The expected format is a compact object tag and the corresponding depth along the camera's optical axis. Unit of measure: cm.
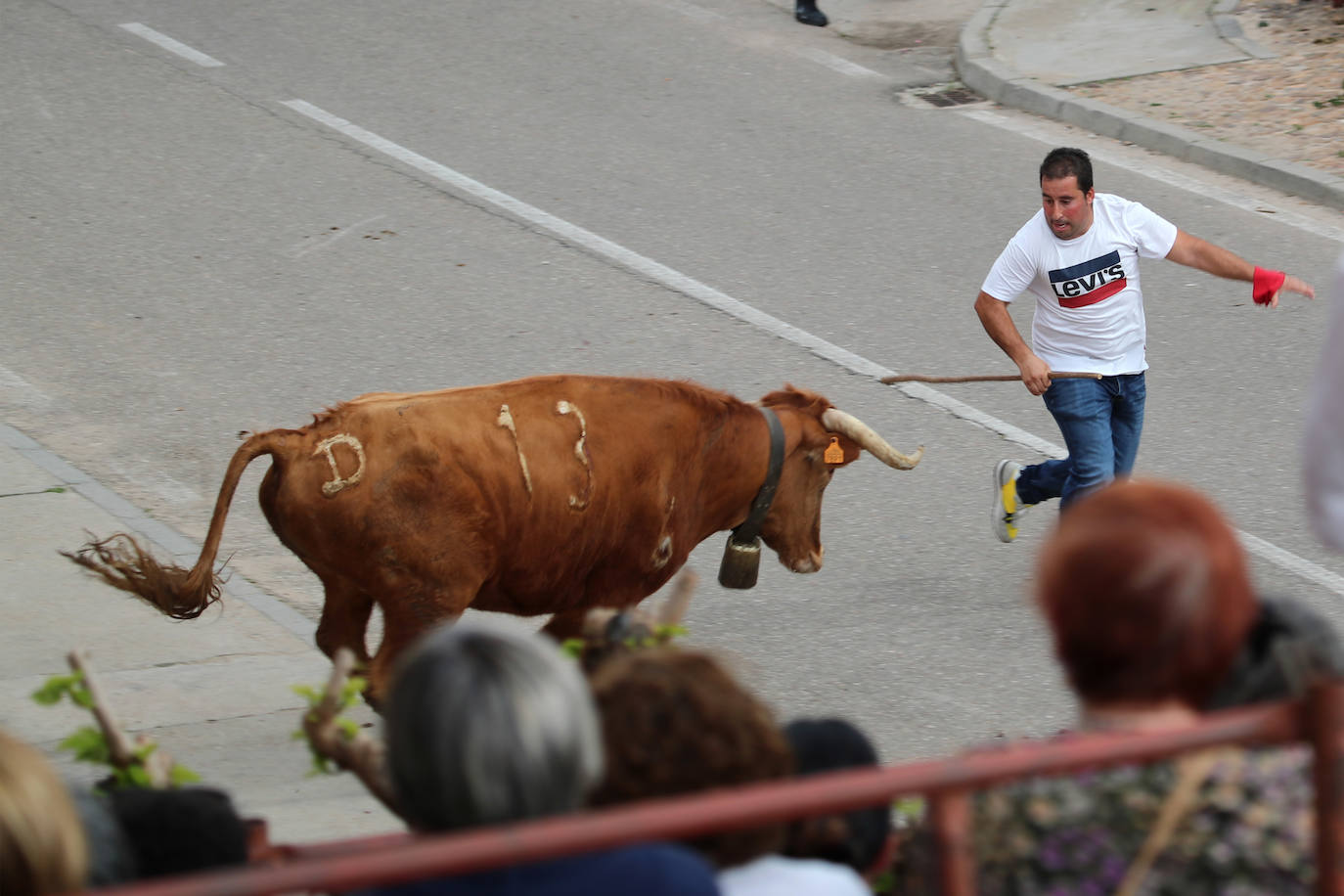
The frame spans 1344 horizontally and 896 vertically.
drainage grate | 2339
